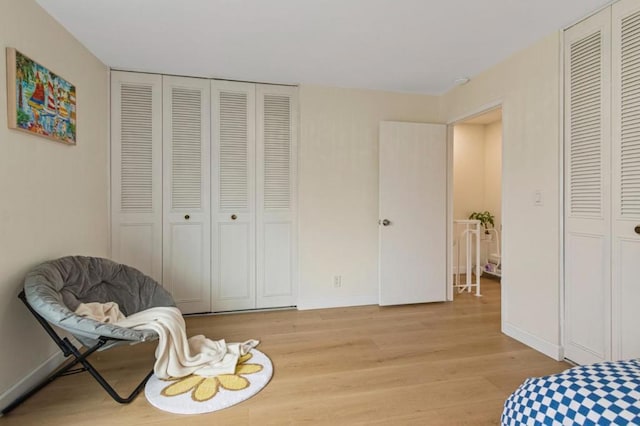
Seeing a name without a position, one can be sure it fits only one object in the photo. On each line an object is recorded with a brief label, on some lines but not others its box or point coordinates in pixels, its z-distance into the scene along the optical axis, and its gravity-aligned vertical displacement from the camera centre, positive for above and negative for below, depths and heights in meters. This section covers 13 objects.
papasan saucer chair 1.68 -0.56
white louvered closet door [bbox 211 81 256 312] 3.24 +0.14
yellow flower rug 1.77 -1.05
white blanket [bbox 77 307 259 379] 1.95 -0.89
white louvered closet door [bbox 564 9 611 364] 2.04 +0.13
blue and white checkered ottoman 0.99 -0.60
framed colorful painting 1.76 +0.65
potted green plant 4.84 -0.13
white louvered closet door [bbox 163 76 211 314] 3.13 +0.15
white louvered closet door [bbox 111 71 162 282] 3.00 +0.34
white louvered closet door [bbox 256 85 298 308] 3.34 +0.14
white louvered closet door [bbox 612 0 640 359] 1.88 +0.19
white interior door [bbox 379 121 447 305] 3.47 -0.03
